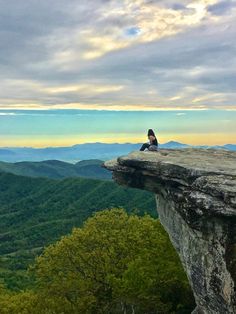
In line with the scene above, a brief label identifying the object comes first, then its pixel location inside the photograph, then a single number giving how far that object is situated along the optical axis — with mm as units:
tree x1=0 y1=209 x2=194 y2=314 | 36056
